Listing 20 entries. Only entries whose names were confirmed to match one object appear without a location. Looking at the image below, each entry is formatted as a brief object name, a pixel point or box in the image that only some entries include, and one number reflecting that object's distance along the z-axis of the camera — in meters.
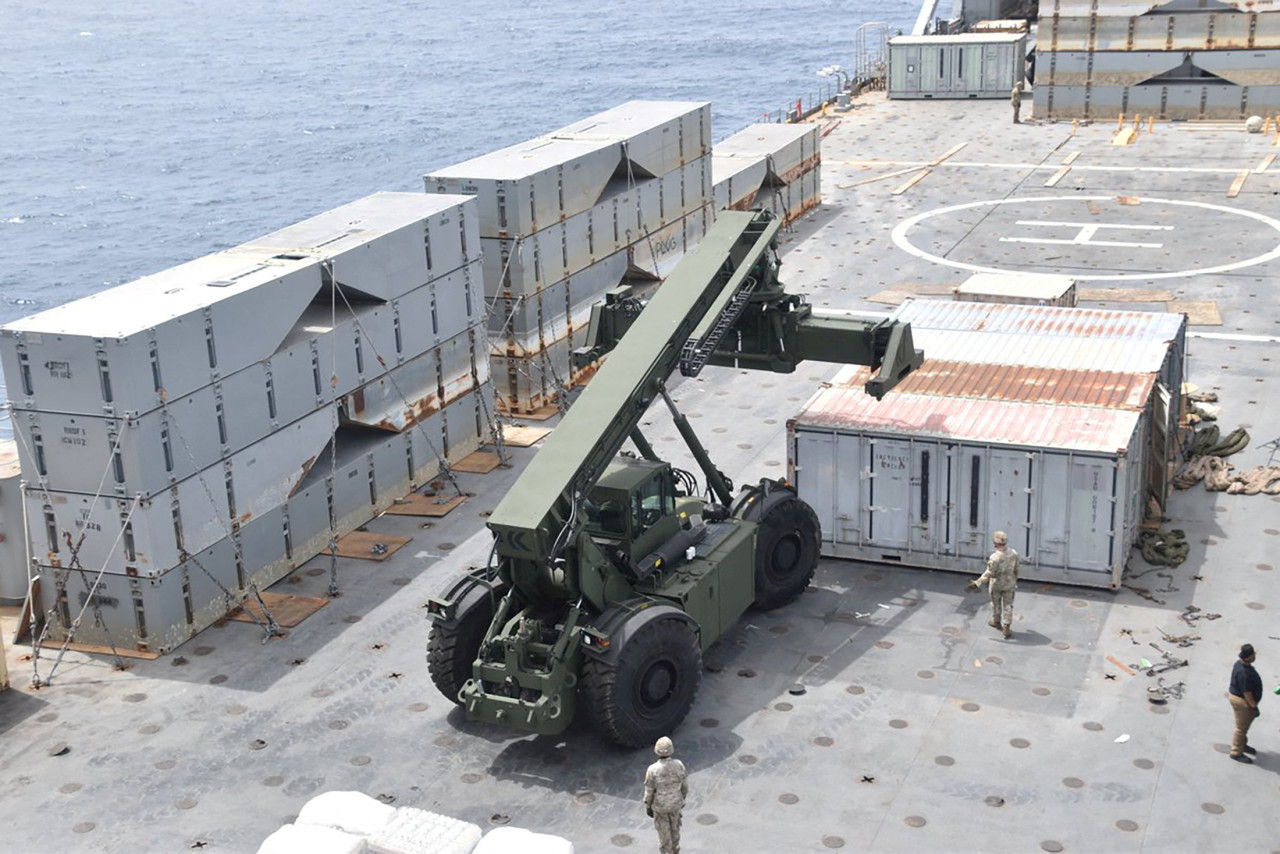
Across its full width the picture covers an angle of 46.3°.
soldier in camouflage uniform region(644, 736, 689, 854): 14.70
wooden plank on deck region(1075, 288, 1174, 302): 35.84
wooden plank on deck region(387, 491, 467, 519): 25.48
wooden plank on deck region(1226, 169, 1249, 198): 45.31
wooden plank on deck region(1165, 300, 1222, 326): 34.06
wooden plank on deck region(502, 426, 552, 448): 28.52
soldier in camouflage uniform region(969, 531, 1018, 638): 19.69
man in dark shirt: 16.61
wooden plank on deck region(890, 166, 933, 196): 47.97
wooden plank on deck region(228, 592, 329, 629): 21.73
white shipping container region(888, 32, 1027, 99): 61.62
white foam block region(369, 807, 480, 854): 14.02
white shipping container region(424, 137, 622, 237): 28.73
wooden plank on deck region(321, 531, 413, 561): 23.85
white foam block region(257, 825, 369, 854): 13.94
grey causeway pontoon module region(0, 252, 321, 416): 19.75
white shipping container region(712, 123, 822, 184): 43.34
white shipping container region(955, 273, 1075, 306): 29.67
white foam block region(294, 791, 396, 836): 14.45
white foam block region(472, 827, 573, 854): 13.84
